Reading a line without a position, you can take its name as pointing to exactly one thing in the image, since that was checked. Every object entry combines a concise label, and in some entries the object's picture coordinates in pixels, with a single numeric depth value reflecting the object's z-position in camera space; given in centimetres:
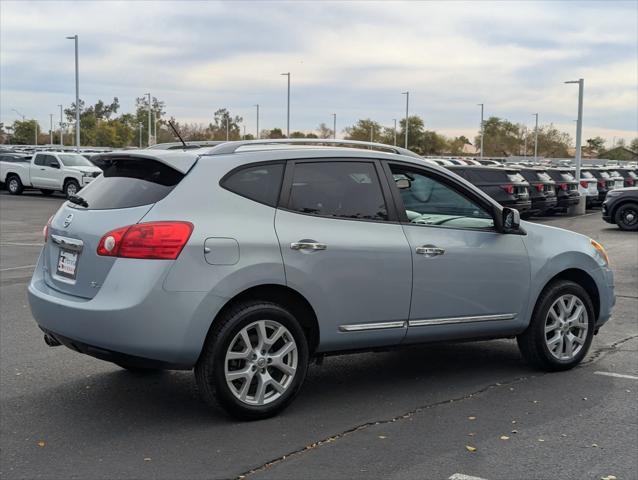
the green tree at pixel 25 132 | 12850
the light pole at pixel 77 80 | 4581
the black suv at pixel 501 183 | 2234
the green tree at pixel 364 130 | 11206
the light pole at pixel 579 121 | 3625
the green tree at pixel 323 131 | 11231
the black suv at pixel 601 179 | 3234
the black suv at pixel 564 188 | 2703
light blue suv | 466
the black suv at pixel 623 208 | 2138
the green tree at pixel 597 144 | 13850
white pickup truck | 3228
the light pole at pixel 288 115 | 6117
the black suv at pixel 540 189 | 2505
